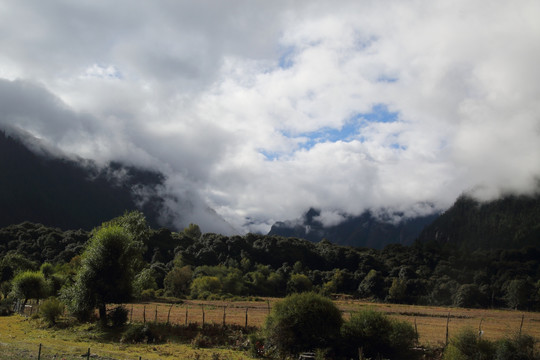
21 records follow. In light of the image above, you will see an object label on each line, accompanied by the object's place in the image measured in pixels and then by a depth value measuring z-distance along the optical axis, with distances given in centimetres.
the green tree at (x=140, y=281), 4610
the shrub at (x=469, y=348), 2656
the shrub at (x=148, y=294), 8424
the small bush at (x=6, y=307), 5732
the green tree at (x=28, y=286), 6084
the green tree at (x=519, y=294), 10256
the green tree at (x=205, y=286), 9488
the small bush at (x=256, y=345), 3238
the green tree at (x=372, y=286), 11992
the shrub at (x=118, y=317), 4231
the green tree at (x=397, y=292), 11494
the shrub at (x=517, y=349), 2572
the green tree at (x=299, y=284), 11438
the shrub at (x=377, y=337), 3073
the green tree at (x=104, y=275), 4312
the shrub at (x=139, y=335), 3638
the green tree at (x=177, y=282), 9888
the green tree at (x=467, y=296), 10244
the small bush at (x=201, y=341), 3516
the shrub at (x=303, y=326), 3150
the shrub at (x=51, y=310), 4516
